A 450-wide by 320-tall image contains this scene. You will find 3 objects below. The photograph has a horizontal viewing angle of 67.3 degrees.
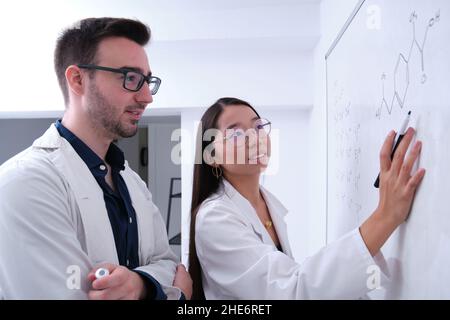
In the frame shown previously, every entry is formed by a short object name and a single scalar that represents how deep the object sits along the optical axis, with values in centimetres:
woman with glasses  59
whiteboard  49
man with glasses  59
